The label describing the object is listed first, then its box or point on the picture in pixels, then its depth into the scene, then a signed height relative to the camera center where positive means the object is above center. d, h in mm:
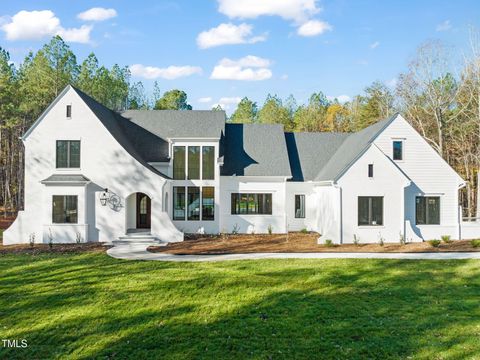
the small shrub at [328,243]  16278 -2449
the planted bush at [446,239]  16734 -2342
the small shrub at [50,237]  16494 -2155
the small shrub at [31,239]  15962 -2248
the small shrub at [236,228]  20112 -2129
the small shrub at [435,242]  15758 -2370
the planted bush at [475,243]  15820 -2426
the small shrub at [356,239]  16812 -2386
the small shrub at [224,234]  18406 -2370
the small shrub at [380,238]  16923 -2368
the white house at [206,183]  17219 +600
